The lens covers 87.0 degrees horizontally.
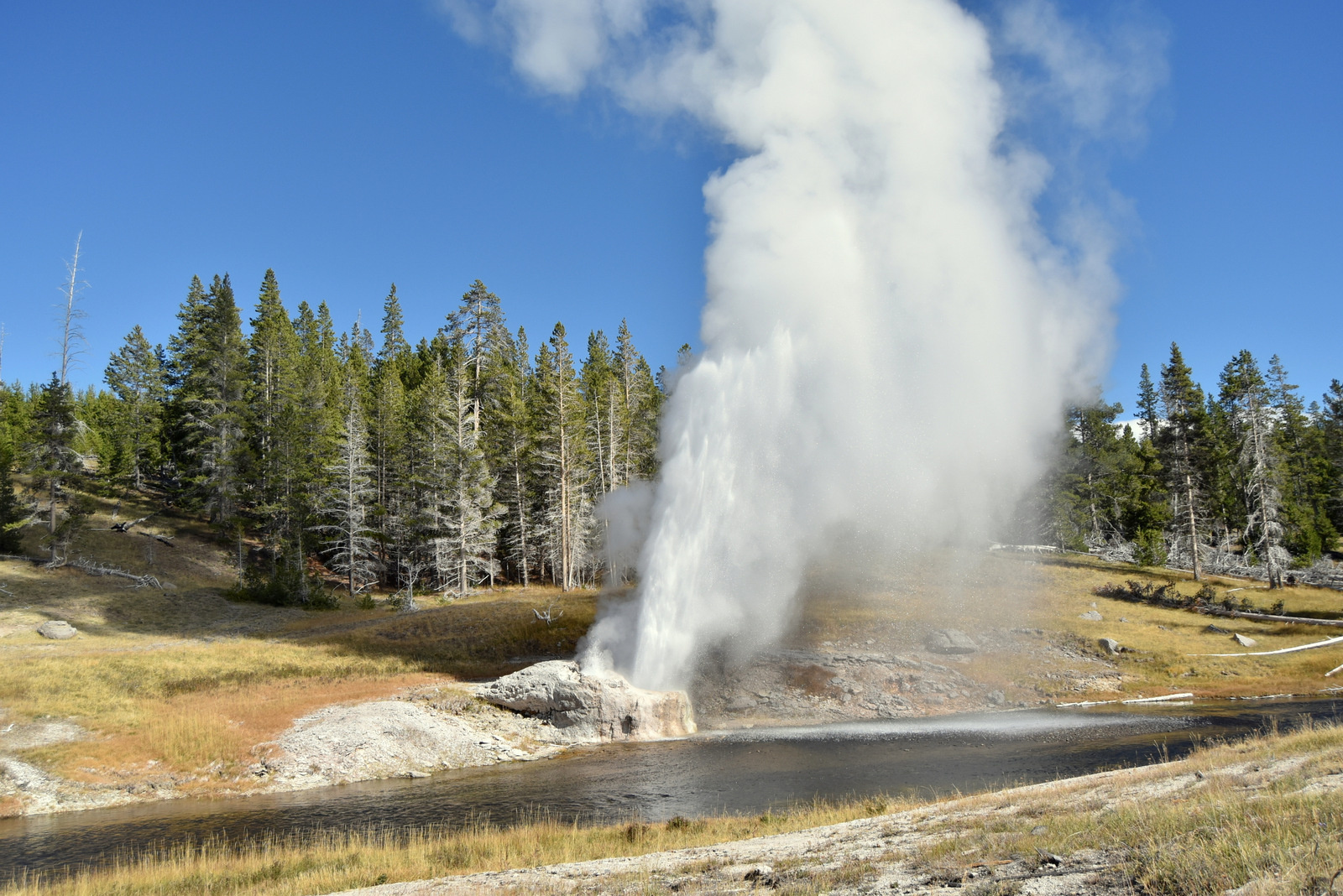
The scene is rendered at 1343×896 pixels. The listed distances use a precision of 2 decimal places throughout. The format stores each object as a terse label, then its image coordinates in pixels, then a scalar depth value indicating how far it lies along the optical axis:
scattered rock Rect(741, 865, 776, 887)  8.90
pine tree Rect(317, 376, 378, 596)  53.00
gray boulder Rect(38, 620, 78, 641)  35.12
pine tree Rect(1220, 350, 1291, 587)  50.38
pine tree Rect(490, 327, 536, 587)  58.56
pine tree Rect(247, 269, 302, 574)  50.96
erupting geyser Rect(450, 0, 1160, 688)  29.22
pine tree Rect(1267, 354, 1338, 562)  58.50
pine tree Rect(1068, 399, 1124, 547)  66.44
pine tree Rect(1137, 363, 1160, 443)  86.69
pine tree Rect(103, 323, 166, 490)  65.19
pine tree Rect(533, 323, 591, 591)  52.78
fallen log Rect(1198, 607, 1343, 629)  39.31
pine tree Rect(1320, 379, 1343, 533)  71.38
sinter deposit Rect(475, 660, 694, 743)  26.38
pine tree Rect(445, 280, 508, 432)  64.81
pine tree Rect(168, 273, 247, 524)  56.44
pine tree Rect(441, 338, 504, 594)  52.59
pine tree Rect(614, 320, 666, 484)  64.25
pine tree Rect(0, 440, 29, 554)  47.22
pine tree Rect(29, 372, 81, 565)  46.22
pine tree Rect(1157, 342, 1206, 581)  53.94
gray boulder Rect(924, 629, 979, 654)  35.03
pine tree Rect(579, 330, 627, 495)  60.41
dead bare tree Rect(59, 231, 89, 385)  45.56
